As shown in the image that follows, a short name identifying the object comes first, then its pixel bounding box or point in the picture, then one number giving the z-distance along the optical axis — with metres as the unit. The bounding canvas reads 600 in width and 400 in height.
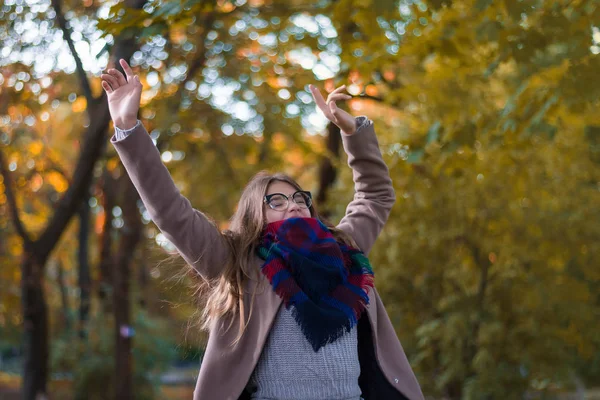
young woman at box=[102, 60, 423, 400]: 2.85
